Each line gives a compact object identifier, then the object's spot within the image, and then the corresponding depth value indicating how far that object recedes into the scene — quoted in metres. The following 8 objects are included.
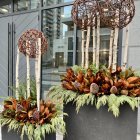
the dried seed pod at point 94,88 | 2.62
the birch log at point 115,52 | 2.87
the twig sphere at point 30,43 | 3.20
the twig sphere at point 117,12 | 2.68
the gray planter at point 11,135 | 2.77
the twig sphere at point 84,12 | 2.87
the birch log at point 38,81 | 2.78
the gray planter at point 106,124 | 2.61
